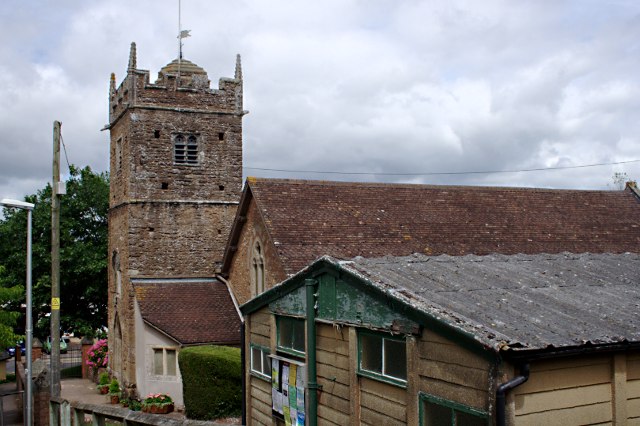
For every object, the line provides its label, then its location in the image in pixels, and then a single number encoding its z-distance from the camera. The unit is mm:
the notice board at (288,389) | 11008
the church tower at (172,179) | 27656
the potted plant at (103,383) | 30031
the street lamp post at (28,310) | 15588
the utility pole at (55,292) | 16719
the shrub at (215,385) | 20984
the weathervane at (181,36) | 30516
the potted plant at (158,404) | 24688
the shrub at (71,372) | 37312
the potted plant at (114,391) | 28000
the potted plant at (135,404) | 25853
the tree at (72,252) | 38250
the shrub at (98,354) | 33844
